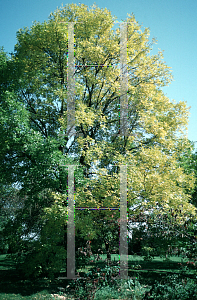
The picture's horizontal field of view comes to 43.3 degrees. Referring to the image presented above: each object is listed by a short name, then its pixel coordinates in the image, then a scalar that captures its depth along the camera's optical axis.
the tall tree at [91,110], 8.98
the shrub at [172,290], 5.12
